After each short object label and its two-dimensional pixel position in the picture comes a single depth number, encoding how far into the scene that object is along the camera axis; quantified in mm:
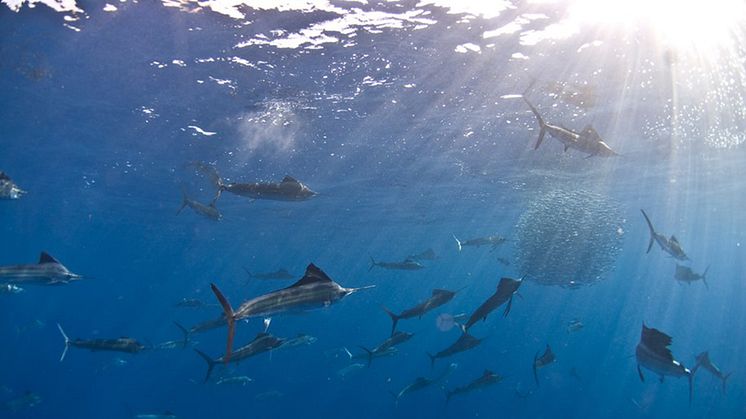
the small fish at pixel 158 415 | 15634
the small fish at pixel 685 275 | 15138
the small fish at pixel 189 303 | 18398
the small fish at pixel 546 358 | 11632
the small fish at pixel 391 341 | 11109
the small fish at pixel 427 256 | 18548
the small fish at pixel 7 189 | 7680
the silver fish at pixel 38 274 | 7172
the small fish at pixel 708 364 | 11602
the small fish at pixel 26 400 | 17281
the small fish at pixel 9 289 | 14090
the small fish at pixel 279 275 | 18917
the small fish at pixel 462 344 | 9965
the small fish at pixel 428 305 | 8498
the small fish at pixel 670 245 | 9611
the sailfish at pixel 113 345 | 9586
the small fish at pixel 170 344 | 15122
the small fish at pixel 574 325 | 16648
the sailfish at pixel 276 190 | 8016
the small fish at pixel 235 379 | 15455
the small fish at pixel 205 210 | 11000
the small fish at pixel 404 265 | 15266
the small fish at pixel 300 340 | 12271
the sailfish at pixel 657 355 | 6535
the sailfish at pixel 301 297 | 4945
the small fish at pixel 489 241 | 17922
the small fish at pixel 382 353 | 12136
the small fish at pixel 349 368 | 17833
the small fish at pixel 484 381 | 12295
